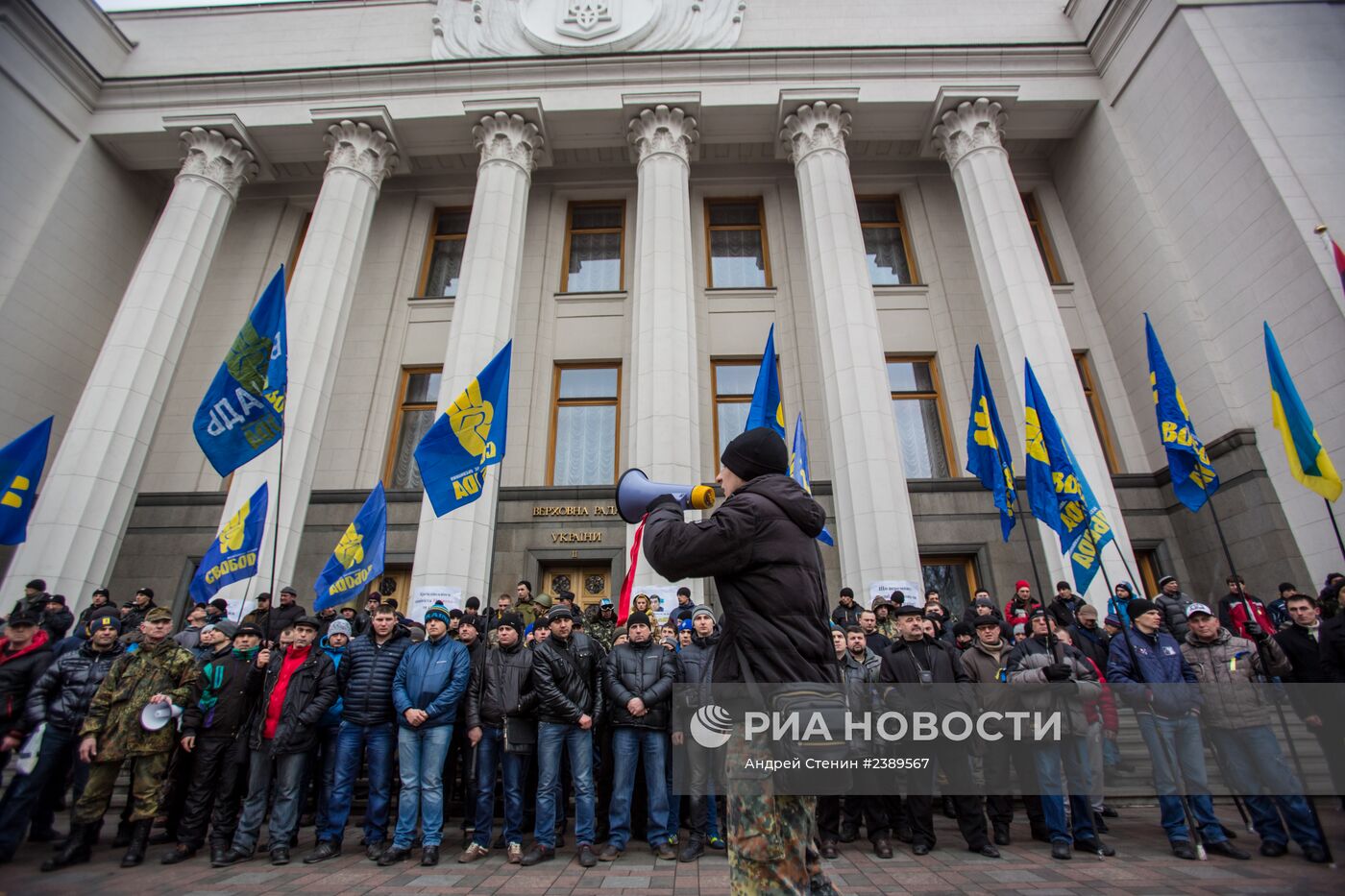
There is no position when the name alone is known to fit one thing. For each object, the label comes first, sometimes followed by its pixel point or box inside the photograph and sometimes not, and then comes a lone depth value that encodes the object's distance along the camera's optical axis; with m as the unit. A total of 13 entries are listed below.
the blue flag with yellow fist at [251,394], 7.04
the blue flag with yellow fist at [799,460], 10.51
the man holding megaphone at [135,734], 5.38
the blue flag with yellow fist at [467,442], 7.37
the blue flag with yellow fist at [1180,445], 8.23
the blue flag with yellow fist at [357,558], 8.48
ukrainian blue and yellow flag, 6.91
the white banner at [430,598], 10.77
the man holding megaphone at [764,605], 2.34
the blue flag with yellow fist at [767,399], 10.02
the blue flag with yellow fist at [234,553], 8.65
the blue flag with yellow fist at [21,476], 9.47
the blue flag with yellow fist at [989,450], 9.91
